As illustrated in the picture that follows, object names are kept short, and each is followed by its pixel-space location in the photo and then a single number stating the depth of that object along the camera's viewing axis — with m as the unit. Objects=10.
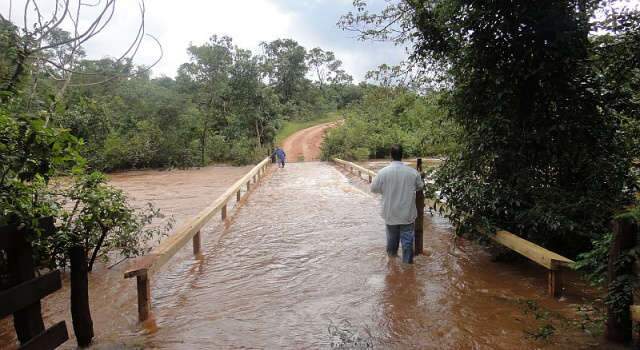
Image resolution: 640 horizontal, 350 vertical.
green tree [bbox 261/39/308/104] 52.41
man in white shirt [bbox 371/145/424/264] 5.63
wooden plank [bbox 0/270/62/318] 2.82
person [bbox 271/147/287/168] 23.73
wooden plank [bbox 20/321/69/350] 3.02
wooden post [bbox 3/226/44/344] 3.02
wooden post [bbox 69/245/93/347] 3.72
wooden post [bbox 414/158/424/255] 6.30
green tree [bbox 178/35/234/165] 27.94
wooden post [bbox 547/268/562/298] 4.55
